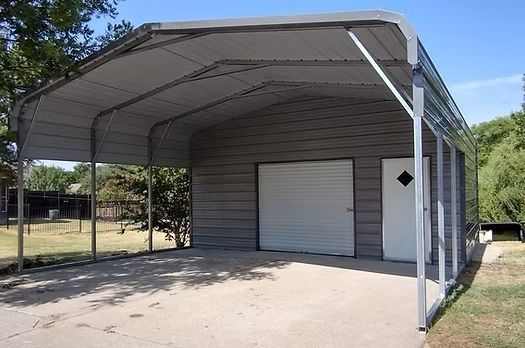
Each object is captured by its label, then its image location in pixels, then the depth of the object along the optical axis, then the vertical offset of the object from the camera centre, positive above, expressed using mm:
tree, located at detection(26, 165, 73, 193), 45081 +1159
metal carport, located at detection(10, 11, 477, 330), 5215 +1780
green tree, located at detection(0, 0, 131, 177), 7586 +2625
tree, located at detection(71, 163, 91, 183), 53897 +2076
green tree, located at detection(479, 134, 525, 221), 16281 -121
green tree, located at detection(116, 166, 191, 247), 12727 -245
